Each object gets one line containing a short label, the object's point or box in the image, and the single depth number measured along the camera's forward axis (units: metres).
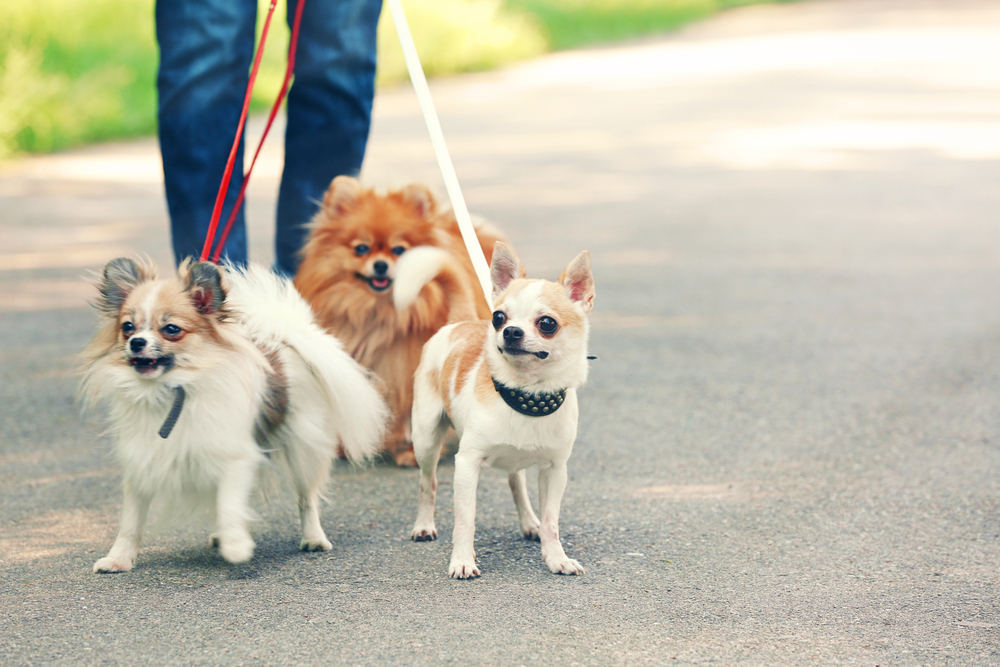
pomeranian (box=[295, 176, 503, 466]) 7.87
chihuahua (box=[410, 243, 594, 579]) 5.63
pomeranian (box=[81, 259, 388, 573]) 5.61
